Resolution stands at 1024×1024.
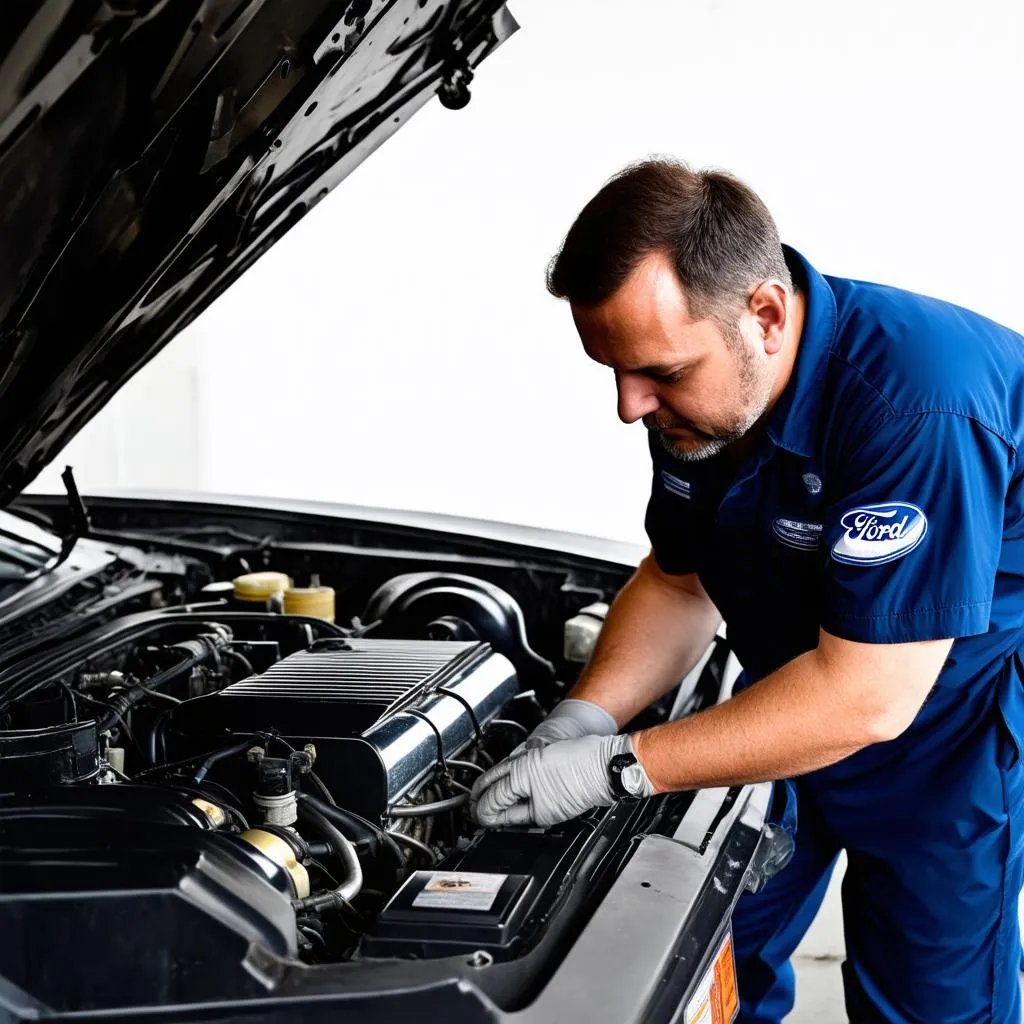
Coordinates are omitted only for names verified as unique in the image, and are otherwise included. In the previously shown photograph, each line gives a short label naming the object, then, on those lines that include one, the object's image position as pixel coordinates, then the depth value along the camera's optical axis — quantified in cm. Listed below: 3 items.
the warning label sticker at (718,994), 110
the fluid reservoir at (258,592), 200
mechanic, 135
